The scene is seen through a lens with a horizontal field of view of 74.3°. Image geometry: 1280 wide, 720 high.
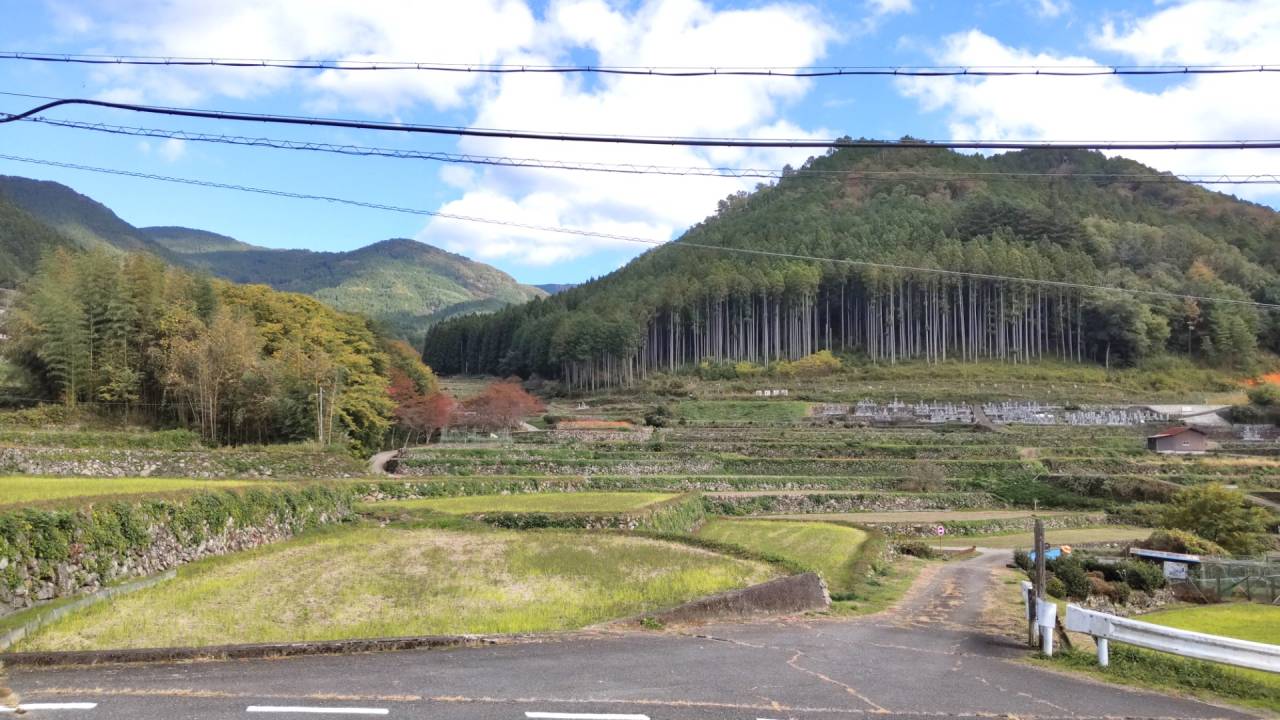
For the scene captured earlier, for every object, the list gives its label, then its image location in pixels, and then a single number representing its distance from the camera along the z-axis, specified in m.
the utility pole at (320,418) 41.34
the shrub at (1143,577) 20.86
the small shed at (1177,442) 57.47
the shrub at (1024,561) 24.88
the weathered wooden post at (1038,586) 10.75
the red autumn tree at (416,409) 58.16
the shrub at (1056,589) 20.36
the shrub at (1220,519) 29.36
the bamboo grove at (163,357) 38.09
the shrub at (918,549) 29.66
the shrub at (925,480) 45.25
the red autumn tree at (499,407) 62.78
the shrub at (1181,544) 26.61
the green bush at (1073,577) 20.27
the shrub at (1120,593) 20.28
